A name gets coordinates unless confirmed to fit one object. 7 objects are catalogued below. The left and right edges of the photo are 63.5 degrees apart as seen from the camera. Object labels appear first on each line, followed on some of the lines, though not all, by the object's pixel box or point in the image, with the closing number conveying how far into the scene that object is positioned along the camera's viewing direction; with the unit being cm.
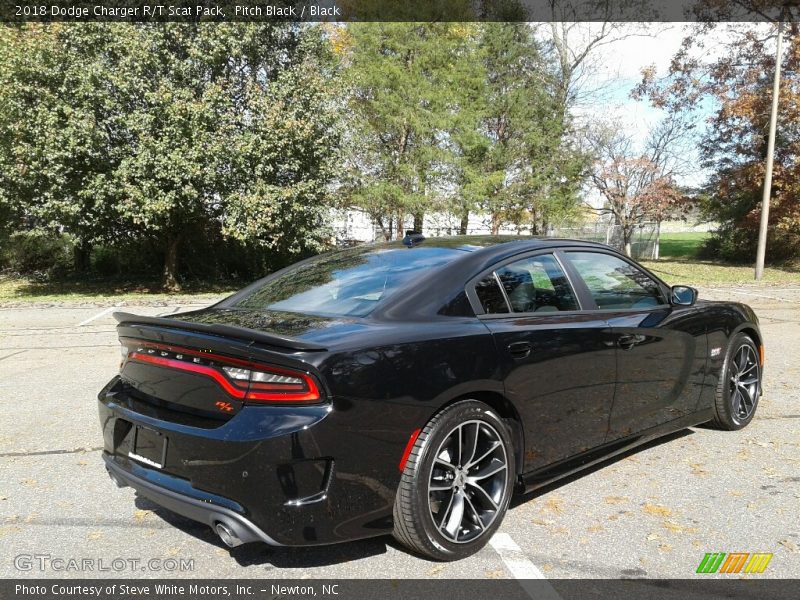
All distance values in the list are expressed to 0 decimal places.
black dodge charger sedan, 260
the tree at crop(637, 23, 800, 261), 2669
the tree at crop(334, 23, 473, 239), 2398
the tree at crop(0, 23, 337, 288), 1547
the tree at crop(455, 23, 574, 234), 2634
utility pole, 2052
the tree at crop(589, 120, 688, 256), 3453
